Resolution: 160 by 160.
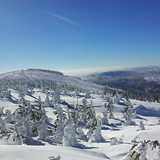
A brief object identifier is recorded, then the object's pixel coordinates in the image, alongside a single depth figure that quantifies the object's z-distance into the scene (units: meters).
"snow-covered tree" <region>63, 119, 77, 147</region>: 25.88
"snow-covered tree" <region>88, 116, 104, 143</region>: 32.06
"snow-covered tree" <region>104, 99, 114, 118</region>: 66.00
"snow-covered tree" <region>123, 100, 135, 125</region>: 55.48
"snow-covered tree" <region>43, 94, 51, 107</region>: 75.77
